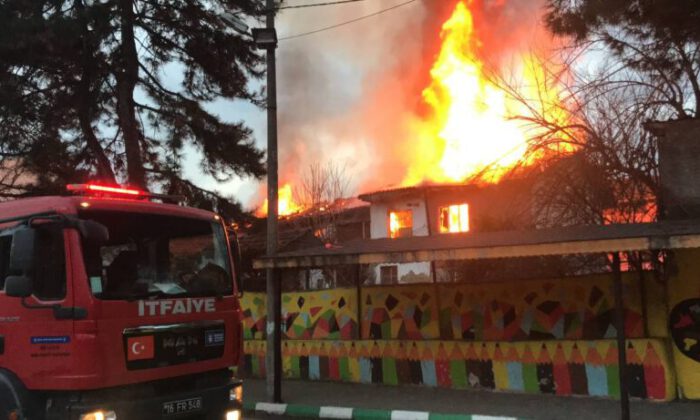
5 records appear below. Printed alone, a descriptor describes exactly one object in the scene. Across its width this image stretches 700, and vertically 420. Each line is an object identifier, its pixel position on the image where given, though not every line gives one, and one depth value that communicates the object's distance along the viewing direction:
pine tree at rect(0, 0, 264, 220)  12.55
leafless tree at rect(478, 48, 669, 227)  11.16
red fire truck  5.03
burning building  8.10
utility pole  9.63
